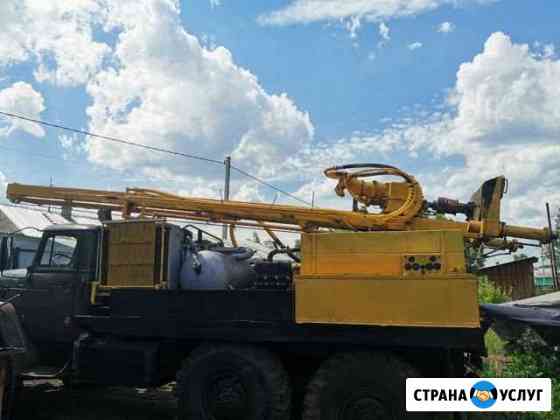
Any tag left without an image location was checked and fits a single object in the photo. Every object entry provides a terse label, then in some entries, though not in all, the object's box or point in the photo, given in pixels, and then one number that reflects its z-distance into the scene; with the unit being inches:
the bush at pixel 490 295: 516.4
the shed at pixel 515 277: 733.3
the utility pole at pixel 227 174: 974.4
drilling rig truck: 200.4
